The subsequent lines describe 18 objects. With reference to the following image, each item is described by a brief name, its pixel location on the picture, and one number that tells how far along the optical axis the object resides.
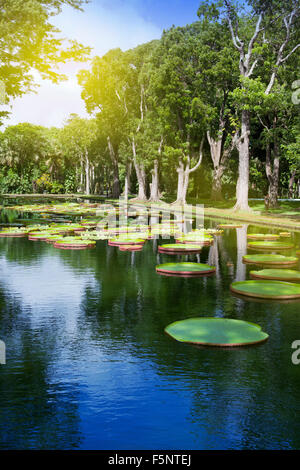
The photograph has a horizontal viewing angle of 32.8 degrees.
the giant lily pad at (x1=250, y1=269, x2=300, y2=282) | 10.60
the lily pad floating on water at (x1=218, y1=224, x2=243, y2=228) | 24.60
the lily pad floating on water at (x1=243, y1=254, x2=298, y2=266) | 12.98
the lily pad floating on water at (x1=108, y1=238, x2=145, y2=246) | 16.70
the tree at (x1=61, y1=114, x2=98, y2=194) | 76.38
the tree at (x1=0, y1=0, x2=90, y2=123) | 25.00
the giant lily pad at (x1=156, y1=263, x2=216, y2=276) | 11.70
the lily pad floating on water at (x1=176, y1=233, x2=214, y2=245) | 17.05
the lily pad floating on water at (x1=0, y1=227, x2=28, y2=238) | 20.08
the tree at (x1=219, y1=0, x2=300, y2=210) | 32.97
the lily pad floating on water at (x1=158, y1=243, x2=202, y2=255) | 15.19
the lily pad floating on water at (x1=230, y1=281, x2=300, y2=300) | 9.21
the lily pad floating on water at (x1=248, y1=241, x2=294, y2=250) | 15.96
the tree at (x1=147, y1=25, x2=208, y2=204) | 41.53
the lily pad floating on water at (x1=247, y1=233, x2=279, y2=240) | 18.73
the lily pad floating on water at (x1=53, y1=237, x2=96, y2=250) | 16.39
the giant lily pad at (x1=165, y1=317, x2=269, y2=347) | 6.50
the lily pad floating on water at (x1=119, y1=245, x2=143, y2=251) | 16.30
